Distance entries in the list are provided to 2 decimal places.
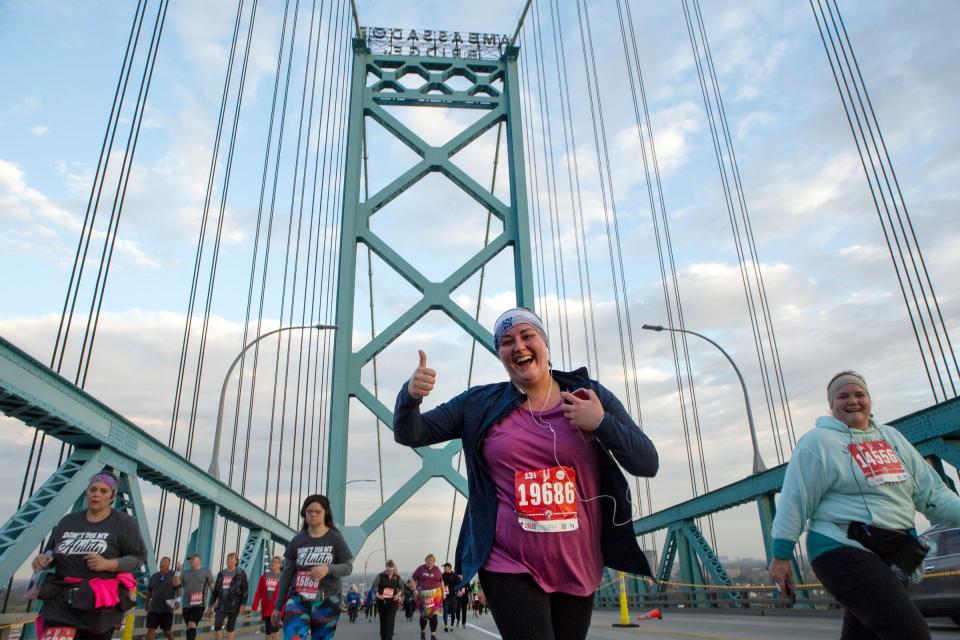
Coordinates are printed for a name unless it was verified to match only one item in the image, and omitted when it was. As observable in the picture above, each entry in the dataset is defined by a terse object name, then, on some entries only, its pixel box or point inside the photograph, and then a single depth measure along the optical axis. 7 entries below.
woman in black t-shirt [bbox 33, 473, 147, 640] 3.37
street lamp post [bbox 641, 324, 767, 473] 12.12
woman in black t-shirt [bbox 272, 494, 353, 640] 4.47
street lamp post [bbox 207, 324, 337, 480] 11.90
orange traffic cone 12.07
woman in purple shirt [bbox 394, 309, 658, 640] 1.87
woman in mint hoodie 2.32
